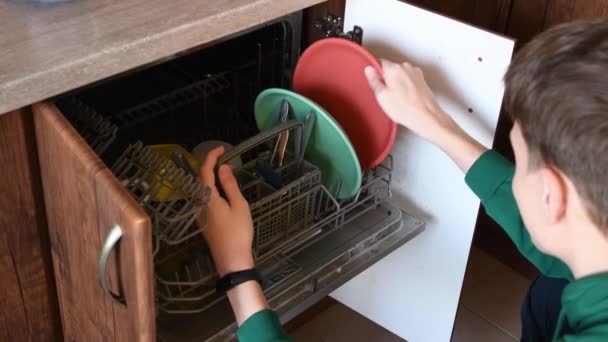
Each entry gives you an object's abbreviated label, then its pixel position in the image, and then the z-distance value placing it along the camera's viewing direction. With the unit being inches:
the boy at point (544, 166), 31.7
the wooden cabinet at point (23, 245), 36.0
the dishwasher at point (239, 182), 39.4
